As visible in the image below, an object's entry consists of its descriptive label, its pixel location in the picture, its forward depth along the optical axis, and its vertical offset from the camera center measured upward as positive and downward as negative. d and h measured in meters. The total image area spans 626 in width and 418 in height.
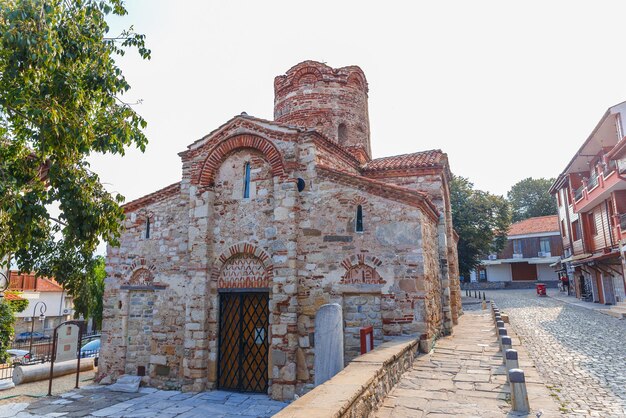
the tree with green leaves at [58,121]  5.51 +2.63
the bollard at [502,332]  7.63 -1.04
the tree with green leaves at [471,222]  26.81 +3.82
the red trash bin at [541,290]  28.75 -0.88
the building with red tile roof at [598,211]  18.38 +3.53
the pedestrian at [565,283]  28.75 -0.42
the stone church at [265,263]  8.70 +0.43
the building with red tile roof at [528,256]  39.53 +2.21
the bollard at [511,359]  5.61 -1.12
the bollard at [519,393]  4.79 -1.37
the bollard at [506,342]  6.83 -1.09
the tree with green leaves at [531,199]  48.53 +9.62
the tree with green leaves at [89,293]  23.95 -0.60
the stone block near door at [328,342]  5.83 -0.92
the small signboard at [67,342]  11.49 -1.71
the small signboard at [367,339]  7.19 -1.09
